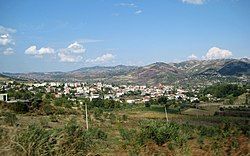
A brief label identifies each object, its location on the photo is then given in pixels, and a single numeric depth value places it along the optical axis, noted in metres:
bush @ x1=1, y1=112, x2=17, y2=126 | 28.79
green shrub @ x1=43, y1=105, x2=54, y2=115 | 46.17
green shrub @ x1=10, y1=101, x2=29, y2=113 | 43.11
